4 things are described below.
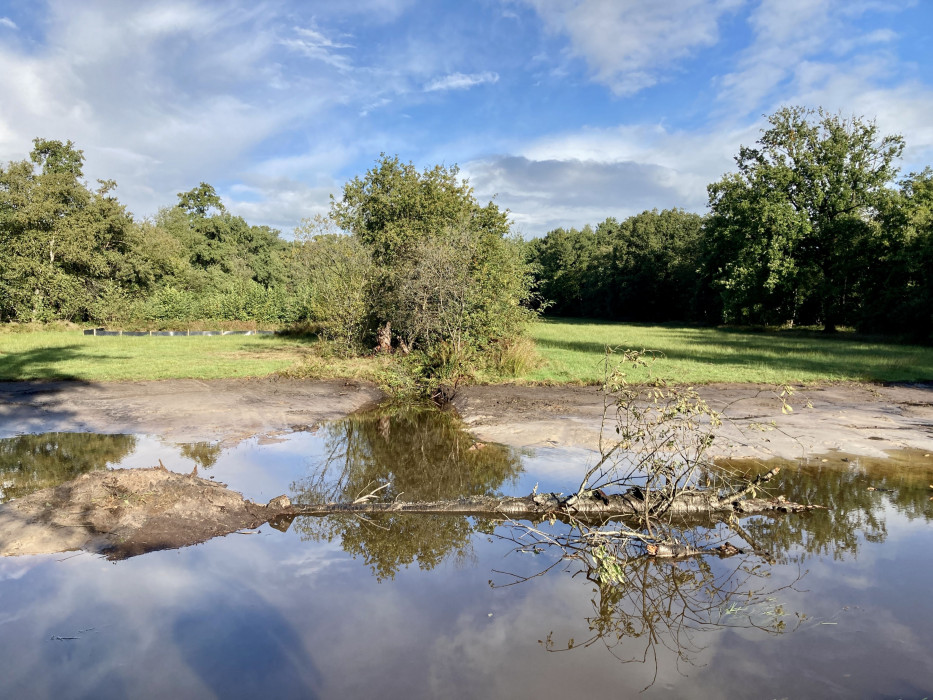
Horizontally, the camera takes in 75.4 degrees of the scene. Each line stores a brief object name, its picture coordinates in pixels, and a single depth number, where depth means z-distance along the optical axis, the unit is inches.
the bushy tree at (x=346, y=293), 778.8
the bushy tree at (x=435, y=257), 676.1
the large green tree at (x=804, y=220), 1439.5
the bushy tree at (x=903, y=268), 1133.1
